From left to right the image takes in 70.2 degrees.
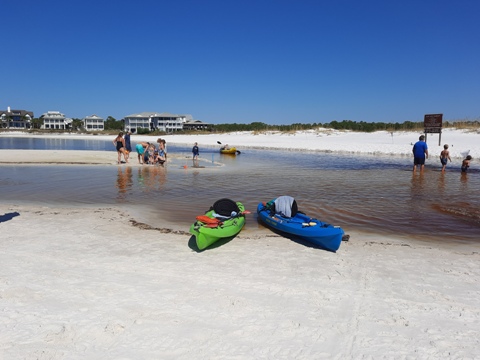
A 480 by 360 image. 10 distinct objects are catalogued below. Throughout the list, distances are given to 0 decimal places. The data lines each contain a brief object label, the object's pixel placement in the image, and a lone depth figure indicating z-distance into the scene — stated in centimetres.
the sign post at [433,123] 3309
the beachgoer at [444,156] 2022
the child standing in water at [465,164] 1910
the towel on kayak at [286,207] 814
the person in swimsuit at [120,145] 2238
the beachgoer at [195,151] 2627
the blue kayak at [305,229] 666
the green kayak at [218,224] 664
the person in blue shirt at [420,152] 1880
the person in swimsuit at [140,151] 2292
